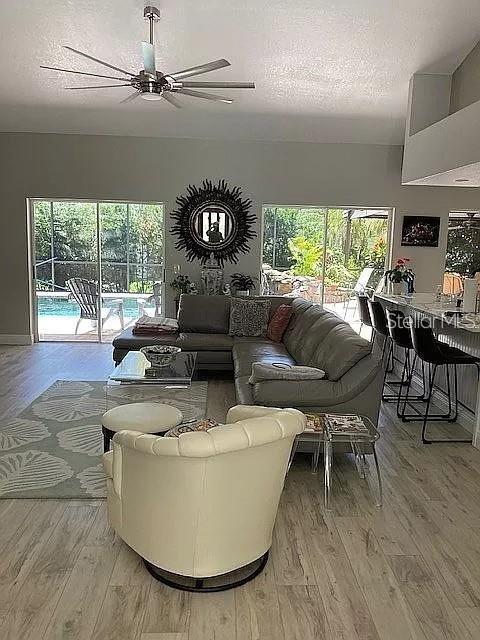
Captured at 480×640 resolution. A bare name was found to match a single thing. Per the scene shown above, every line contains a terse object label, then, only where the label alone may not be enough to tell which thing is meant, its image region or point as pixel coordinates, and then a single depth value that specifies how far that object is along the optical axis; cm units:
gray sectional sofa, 344
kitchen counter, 405
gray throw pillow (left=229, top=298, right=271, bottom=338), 586
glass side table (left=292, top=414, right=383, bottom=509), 297
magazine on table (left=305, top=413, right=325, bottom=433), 303
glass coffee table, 425
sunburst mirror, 719
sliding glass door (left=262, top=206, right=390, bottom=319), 741
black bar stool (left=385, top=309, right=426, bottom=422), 463
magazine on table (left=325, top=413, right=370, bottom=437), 300
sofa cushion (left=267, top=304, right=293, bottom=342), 565
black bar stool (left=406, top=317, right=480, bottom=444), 399
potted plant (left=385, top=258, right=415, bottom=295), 600
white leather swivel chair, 200
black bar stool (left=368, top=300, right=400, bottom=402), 509
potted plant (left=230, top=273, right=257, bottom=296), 732
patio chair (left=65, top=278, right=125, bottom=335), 749
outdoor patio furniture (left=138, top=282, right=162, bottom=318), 749
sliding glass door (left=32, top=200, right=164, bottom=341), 735
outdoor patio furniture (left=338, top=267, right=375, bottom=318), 756
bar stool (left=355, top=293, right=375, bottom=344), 553
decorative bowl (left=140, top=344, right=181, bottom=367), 462
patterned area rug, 316
